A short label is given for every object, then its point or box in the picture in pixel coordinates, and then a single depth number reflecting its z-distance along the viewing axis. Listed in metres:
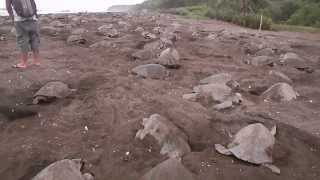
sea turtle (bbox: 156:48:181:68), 3.60
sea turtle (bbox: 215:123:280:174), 1.99
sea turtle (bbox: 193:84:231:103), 2.73
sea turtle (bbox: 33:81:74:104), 2.67
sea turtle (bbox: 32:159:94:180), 1.76
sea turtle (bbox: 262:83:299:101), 2.86
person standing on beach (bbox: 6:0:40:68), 3.30
